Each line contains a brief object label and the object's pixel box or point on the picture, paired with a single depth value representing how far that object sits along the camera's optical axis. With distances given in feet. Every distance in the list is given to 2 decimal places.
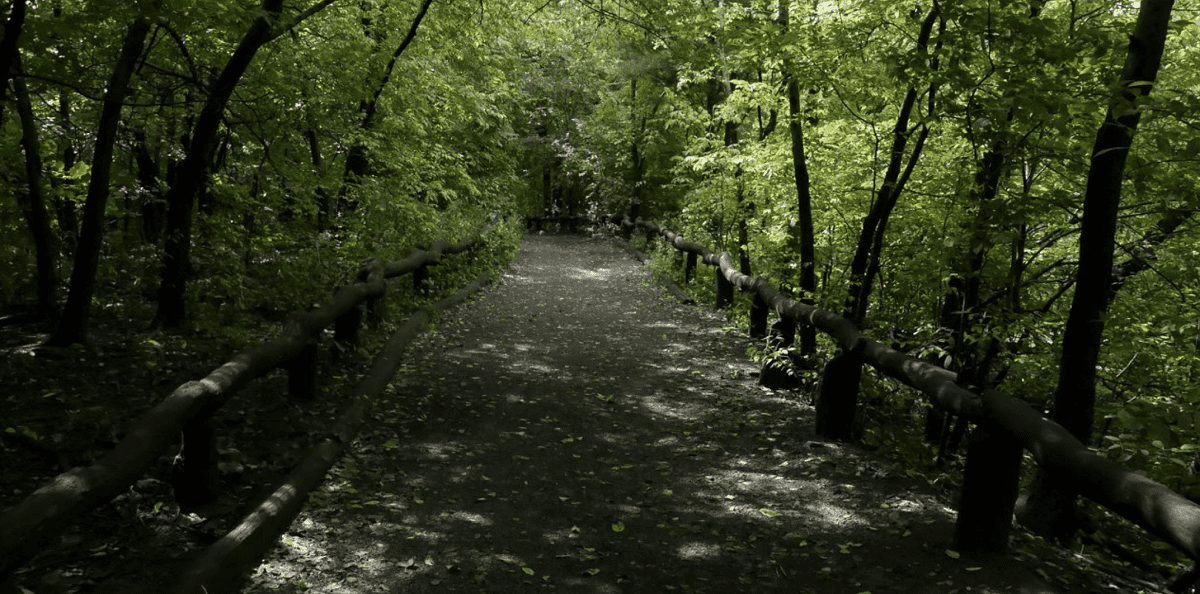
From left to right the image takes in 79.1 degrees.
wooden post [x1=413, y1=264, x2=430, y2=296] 39.50
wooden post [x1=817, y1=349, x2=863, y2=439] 20.18
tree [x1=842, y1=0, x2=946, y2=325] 19.40
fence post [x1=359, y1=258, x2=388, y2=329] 27.58
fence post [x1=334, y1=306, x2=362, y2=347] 25.20
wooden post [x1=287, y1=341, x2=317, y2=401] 20.65
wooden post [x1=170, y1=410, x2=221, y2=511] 13.80
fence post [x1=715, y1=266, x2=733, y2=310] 41.63
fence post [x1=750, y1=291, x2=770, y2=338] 33.53
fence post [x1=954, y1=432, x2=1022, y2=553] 13.10
